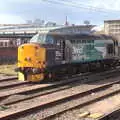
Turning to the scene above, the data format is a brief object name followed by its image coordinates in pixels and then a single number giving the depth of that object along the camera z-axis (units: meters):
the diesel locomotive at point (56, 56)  19.23
